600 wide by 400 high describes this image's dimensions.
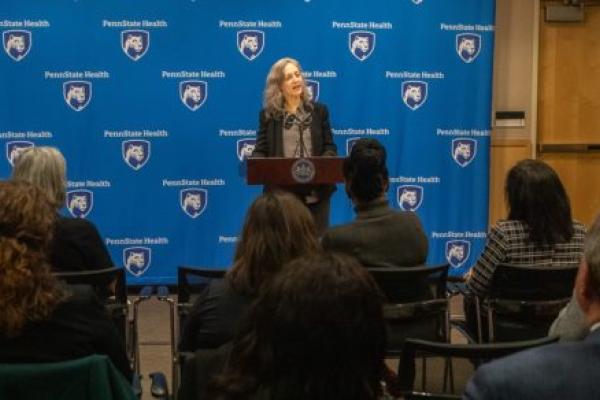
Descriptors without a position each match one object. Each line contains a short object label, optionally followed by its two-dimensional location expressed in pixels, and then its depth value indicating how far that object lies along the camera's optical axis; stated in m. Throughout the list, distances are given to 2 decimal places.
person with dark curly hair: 2.01
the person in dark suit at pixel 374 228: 3.32
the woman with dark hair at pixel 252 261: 2.45
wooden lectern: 4.69
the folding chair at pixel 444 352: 2.14
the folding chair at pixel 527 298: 3.27
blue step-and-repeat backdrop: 6.25
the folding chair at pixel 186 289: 3.16
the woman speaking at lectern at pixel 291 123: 5.35
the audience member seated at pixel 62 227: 3.41
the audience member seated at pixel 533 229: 3.40
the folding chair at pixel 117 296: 3.12
